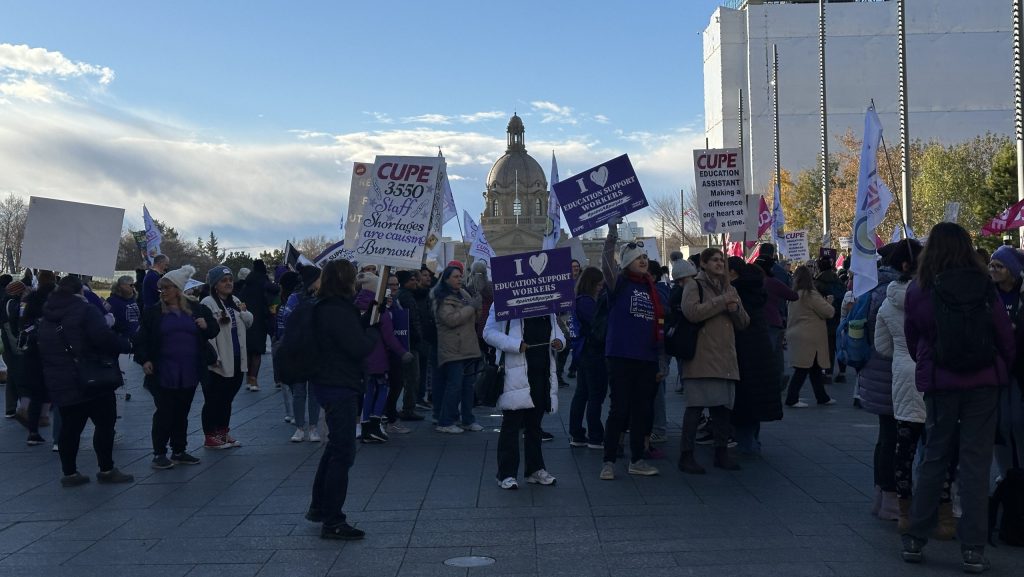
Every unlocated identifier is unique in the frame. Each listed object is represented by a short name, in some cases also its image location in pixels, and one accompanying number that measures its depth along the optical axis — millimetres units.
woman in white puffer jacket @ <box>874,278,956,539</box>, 6969
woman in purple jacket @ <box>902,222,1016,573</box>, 6133
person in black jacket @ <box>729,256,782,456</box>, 9961
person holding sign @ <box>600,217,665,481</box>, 8836
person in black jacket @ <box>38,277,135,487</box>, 8977
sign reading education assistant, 14984
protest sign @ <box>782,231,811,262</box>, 27703
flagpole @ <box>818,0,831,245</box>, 32875
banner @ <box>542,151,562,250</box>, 23797
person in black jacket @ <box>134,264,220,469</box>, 9992
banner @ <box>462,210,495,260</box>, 22969
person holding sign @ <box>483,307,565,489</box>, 8688
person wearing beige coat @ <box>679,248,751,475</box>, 9211
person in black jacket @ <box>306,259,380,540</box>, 7176
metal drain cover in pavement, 6465
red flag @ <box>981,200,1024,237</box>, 15672
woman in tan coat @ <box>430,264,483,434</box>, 12023
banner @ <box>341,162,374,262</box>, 13250
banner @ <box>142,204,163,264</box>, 20734
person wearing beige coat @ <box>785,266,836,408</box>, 14211
